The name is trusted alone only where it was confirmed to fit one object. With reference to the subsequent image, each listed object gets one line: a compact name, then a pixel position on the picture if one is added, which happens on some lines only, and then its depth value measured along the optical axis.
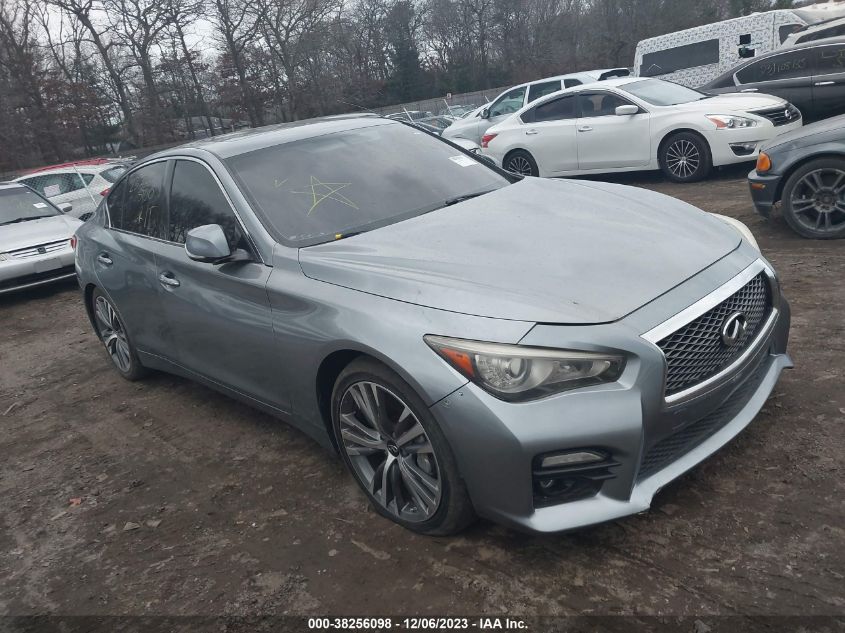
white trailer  16.48
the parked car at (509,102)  14.77
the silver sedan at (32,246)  9.15
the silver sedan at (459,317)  2.56
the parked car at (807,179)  6.00
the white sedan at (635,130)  9.43
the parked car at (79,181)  13.37
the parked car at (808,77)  10.04
